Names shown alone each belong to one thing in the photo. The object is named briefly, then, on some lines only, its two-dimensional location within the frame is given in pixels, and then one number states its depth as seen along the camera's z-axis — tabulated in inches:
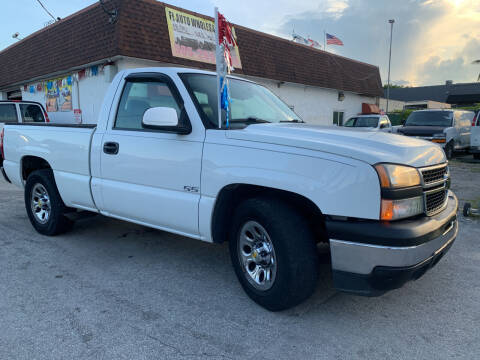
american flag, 894.4
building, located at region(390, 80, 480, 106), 1915.6
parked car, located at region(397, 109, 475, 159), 507.5
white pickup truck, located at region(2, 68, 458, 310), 93.7
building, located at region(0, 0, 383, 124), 461.7
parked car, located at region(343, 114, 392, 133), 614.1
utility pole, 1224.8
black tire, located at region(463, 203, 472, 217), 221.0
